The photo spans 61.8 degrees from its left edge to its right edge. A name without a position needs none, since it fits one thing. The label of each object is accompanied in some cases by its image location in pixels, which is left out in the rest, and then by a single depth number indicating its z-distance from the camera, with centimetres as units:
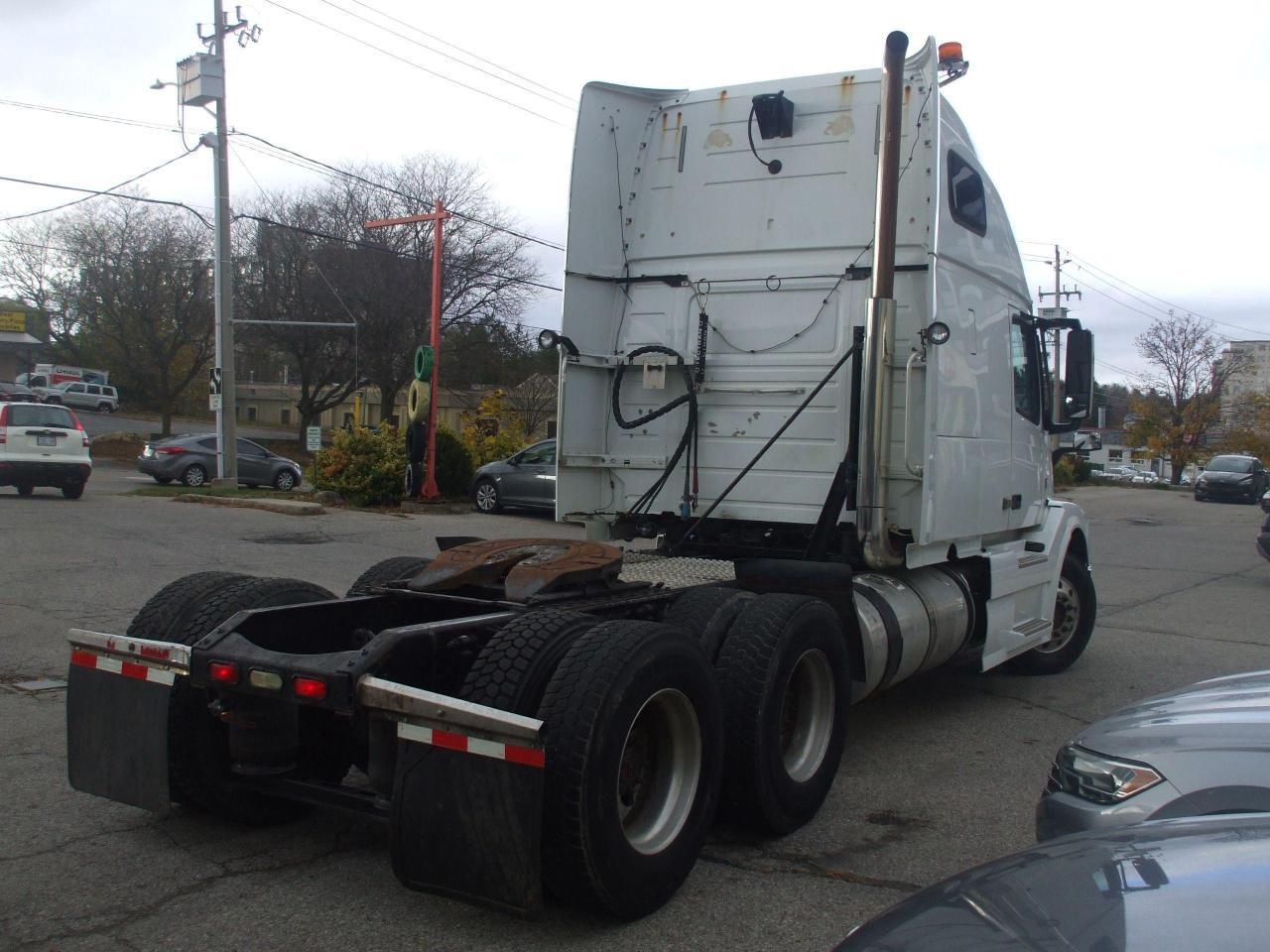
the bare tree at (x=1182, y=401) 5884
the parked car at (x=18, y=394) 3647
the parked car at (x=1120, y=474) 5816
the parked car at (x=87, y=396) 5253
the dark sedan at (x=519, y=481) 1989
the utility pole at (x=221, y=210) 2262
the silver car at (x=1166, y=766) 320
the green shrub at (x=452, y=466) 2117
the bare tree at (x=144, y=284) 4309
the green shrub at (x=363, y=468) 1980
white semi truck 338
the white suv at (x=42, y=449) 1808
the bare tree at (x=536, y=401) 4409
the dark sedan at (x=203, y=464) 2517
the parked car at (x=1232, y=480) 3706
